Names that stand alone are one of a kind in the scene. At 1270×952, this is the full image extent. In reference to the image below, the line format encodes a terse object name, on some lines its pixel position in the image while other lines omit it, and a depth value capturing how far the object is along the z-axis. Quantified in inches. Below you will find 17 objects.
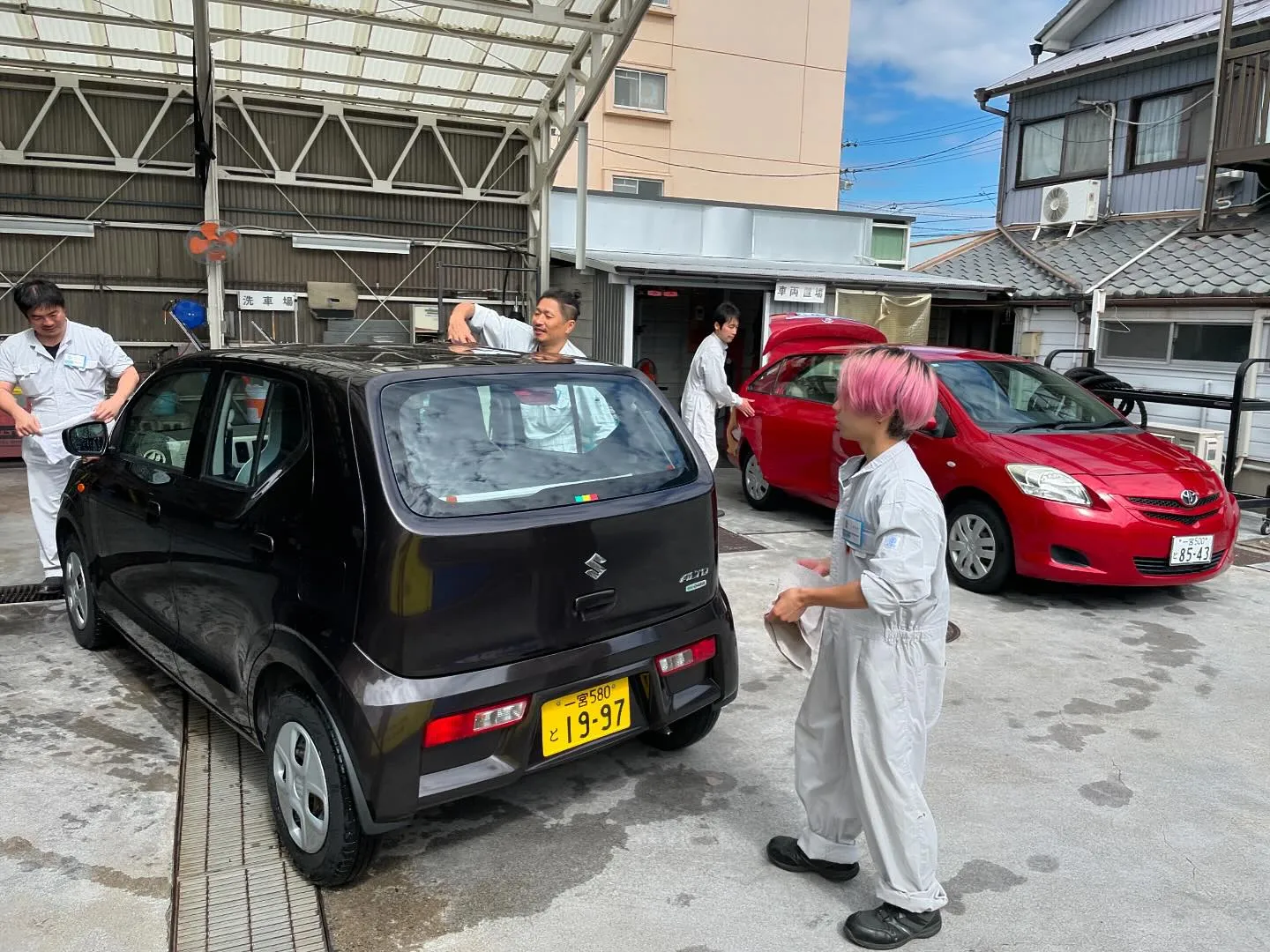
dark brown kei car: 96.6
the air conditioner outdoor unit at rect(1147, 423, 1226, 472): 332.2
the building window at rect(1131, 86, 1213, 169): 512.7
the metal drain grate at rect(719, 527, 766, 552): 270.5
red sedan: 211.6
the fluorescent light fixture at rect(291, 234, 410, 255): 454.9
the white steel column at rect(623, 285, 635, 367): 413.4
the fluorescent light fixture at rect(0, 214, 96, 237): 405.7
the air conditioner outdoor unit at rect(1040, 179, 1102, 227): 559.5
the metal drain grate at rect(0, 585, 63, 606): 209.0
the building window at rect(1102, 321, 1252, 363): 442.3
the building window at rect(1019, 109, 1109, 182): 571.8
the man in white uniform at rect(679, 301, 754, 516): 266.5
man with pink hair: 91.4
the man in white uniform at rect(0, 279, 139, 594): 192.9
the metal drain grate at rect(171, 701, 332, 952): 98.4
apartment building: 720.3
